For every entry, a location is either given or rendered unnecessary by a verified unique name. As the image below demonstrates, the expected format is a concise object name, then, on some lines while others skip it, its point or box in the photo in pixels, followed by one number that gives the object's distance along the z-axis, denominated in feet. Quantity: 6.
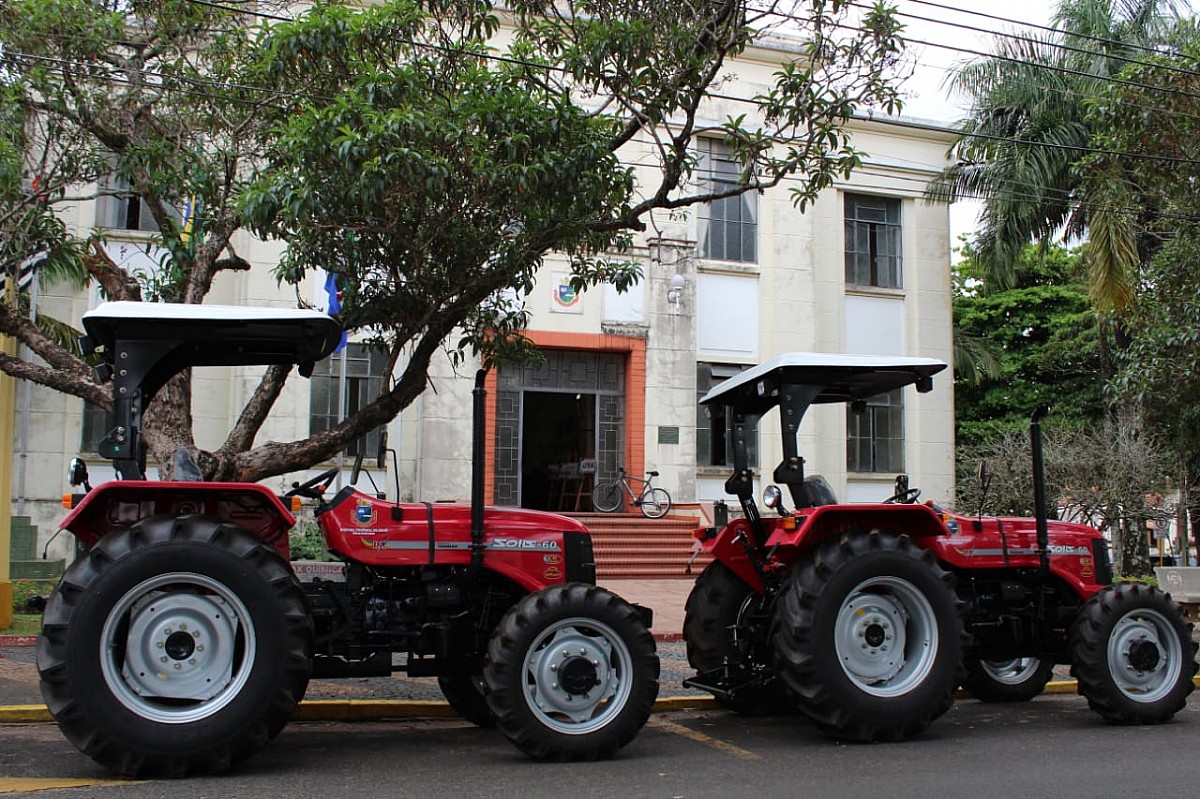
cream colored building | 64.23
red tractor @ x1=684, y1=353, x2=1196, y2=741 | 24.07
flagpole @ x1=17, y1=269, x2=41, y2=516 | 60.64
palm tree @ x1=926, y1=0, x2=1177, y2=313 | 71.36
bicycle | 69.87
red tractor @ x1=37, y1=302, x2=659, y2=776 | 20.04
